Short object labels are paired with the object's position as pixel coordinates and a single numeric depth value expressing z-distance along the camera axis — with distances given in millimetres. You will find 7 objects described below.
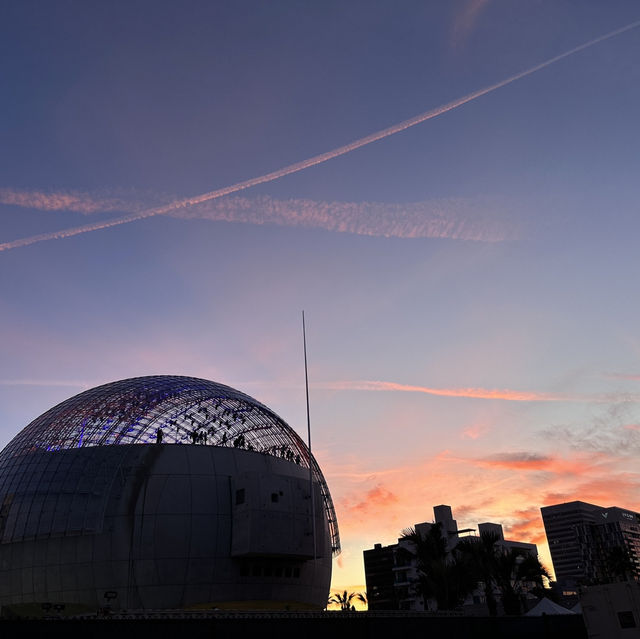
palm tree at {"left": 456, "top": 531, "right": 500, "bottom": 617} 46969
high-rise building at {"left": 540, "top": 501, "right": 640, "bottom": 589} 87312
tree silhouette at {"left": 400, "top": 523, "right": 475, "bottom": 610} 45562
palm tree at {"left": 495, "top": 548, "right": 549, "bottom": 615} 46844
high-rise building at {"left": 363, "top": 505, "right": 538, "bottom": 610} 139875
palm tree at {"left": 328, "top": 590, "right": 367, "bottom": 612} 106062
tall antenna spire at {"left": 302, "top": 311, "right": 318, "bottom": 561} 46656
